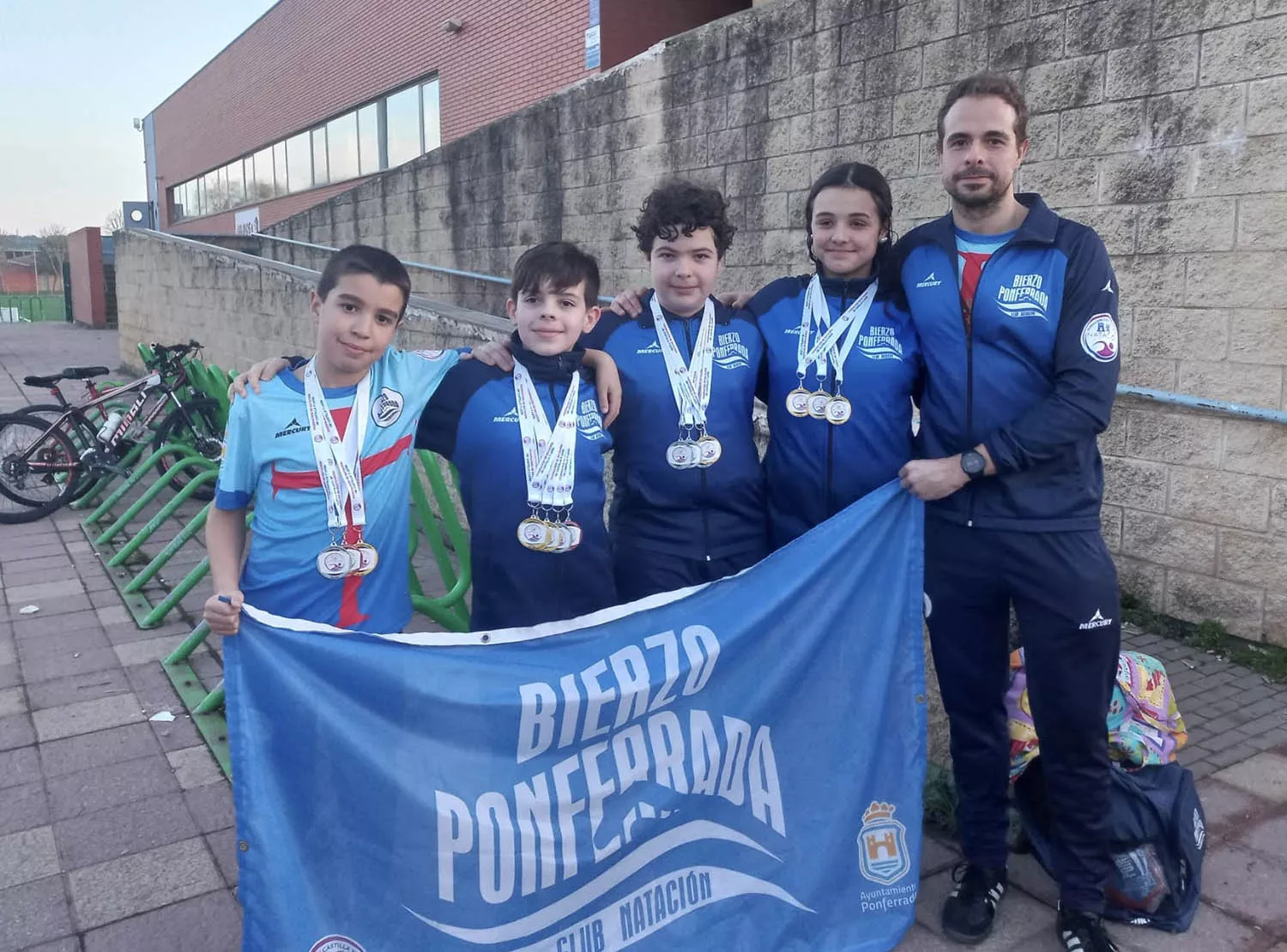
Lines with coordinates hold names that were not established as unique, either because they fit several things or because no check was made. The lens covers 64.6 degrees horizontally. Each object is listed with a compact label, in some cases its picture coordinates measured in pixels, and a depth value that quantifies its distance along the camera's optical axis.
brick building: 13.80
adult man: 2.59
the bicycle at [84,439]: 7.72
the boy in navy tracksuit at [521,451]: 2.78
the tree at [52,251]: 63.81
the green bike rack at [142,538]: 5.42
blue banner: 2.20
